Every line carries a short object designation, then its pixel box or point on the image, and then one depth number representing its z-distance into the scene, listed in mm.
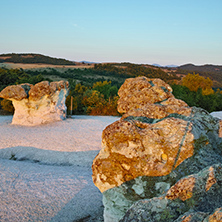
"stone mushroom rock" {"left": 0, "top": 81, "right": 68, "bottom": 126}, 13102
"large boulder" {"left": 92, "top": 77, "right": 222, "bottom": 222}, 3584
